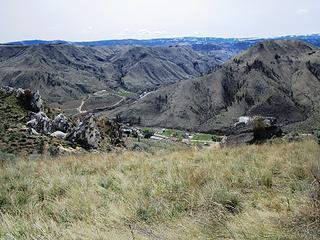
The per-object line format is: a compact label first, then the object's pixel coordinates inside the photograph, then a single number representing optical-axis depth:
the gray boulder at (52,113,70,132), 33.22
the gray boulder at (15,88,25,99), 35.99
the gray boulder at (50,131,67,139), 29.70
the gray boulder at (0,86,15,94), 37.92
